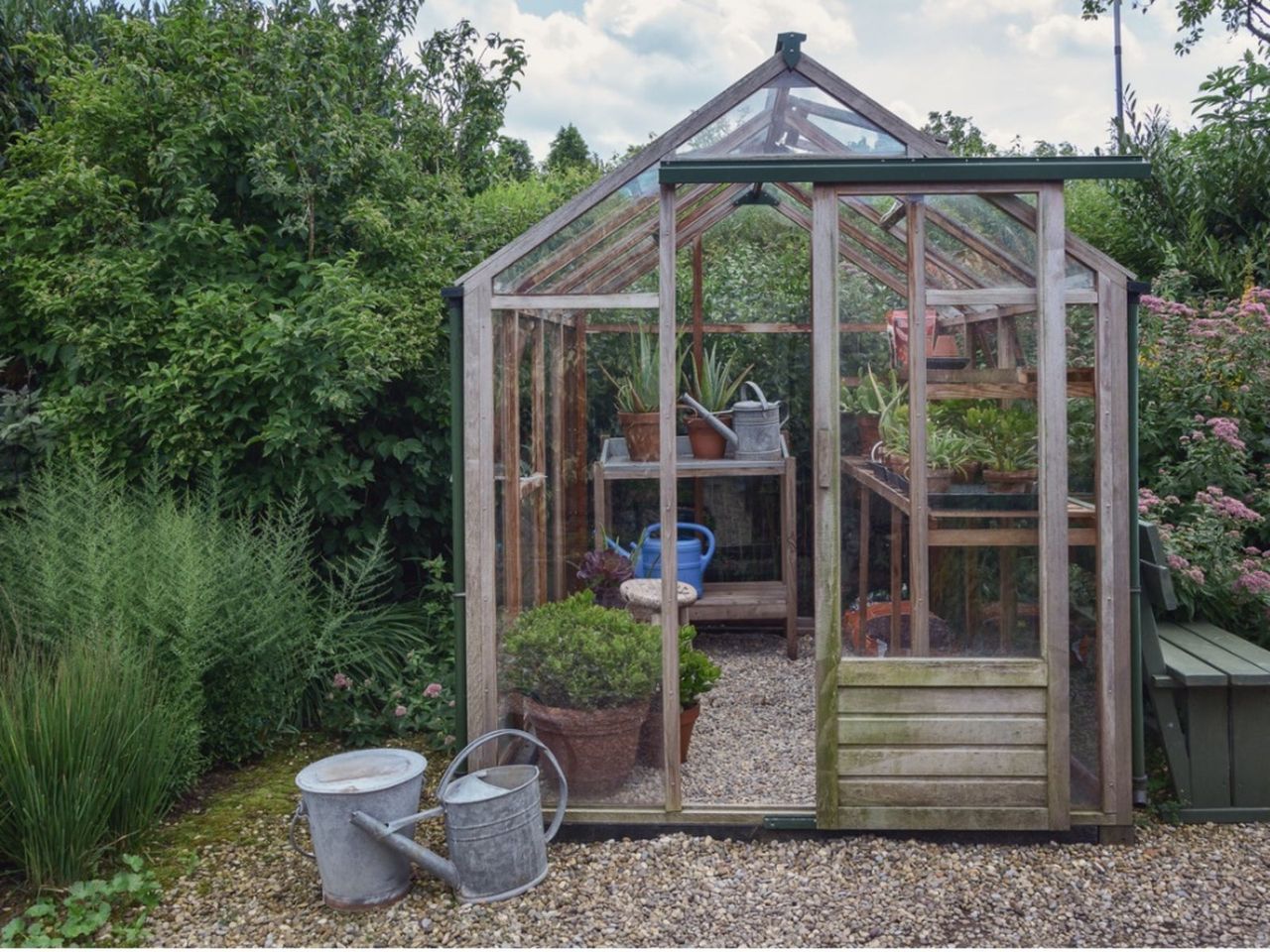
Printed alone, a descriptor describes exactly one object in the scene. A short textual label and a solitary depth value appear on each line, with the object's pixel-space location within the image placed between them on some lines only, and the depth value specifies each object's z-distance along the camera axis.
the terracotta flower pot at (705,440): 5.62
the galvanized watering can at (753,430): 5.63
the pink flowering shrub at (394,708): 4.39
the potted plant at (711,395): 5.63
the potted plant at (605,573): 3.88
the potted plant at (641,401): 3.84
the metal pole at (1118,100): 7.97
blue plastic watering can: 5.61
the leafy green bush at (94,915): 2.88
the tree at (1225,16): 8.12
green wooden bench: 3.59
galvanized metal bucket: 3.04
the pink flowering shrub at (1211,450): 4.37
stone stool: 3.67
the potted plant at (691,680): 3.93
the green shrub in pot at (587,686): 3.50
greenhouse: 3.39
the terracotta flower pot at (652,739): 3.52
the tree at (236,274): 4.80
